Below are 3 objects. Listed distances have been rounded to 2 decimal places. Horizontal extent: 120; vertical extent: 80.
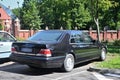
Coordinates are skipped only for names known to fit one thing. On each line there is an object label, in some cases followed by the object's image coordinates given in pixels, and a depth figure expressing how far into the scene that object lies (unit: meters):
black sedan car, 10.30
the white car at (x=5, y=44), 13.04
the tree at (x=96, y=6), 21.21
